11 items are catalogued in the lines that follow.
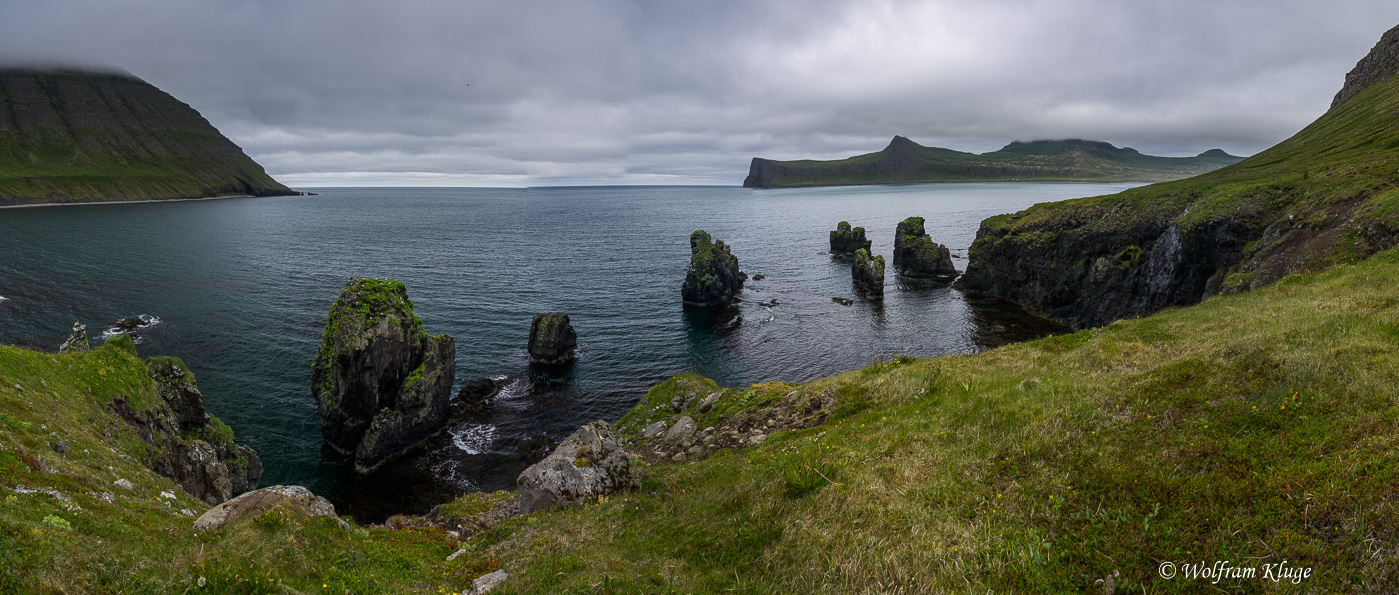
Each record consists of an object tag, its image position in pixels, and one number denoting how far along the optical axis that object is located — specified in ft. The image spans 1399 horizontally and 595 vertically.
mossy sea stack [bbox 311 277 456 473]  117.08
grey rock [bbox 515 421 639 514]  53.16
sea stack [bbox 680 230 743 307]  243.19
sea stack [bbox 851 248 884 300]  260.83
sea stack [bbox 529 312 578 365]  169.78
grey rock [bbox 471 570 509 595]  34.81
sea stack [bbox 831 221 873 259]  384.88
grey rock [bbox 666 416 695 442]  80.23
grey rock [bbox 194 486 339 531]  38.99
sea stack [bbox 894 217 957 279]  306.14
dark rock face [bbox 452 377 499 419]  140.56
